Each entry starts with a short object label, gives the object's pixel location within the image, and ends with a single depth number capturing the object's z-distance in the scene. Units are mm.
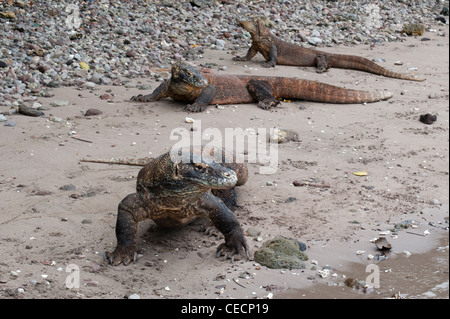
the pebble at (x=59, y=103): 8000
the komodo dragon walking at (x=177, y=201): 4133
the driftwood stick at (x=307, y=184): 6008
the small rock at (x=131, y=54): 10328
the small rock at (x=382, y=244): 4828
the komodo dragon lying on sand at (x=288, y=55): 11188
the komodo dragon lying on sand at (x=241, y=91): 8461
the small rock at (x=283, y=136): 7234
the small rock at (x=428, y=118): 8203
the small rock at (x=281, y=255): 4418
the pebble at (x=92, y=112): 7723
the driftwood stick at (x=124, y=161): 6219
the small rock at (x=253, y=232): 4902
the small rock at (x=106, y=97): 8445
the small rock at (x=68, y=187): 5523
